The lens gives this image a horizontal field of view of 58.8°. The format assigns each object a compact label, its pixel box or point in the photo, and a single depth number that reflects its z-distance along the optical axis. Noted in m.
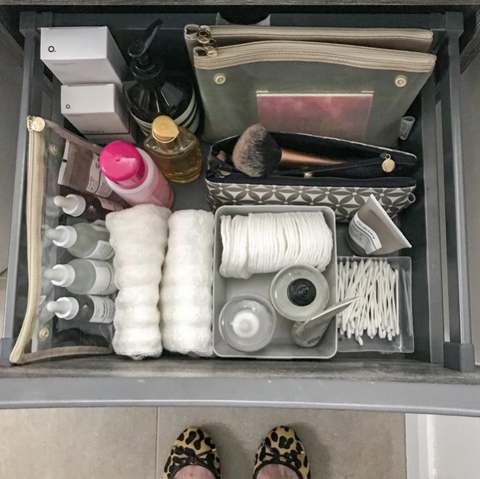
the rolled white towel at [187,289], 0.67
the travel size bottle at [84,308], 0.63
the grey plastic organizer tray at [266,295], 0.69
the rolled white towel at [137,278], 0.65
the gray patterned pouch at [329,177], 0.69
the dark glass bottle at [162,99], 0.70
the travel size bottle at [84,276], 0.63
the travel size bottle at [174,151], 0.59
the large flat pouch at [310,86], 0.59
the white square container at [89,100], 0.71
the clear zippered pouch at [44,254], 0.59
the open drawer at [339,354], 0.50
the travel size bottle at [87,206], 0.67
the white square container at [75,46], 0.64
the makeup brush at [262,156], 0.65
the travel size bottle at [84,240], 0.65
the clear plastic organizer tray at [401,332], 0.78
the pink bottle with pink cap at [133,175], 0.61
